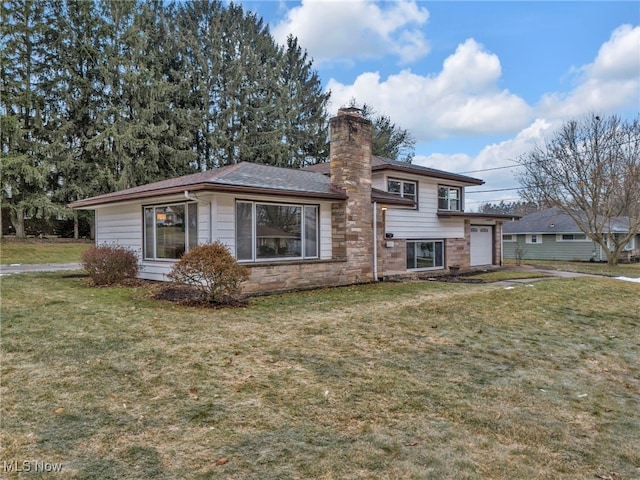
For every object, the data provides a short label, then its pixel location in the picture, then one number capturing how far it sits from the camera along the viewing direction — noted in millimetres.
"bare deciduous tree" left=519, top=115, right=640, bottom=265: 20953
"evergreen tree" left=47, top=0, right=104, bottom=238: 23344
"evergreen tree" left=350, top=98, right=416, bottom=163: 33859
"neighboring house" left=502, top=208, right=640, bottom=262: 27297
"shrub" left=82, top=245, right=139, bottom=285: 10328
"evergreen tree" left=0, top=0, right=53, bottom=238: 21359
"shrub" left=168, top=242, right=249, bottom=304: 7781
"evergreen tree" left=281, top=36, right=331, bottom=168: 31328
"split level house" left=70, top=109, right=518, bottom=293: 9609
